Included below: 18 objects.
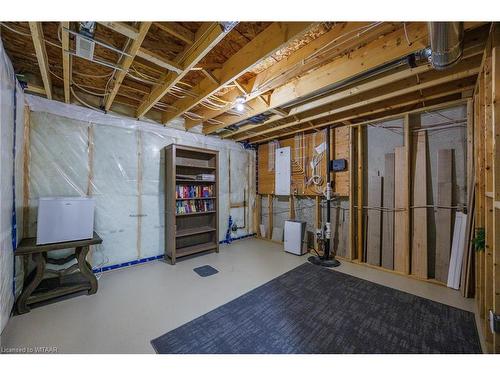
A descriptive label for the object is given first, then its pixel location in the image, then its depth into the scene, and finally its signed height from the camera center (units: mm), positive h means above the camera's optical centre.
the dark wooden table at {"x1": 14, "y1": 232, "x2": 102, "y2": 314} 2081 -1035
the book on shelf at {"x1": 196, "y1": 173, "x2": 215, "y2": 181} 4004 +228
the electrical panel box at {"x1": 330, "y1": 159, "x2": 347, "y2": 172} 3678 +432
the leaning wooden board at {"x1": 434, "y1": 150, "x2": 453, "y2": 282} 2760 -374
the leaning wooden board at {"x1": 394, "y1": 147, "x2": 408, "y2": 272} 3045 -334
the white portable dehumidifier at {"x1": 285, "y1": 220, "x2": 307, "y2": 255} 3943 -969
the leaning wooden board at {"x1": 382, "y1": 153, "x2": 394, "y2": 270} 3217 -480
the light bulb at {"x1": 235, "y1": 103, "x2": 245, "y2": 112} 2757 +1156
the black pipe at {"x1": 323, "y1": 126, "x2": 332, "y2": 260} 3598 +88
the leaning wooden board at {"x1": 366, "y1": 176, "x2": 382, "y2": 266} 3337 -562
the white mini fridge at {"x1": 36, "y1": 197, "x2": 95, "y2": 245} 2191 -353
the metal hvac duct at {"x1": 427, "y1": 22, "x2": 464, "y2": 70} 1312 +1029
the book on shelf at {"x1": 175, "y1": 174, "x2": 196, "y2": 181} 3715 +227
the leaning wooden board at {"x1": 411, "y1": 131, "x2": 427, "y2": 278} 2918 -322
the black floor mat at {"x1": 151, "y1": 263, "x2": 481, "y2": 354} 1648 -1294
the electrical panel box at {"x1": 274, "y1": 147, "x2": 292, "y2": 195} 4637 +422
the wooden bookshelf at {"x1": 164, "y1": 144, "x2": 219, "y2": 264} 3508 -328
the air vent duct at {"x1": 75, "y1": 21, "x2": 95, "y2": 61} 1533 +1227
